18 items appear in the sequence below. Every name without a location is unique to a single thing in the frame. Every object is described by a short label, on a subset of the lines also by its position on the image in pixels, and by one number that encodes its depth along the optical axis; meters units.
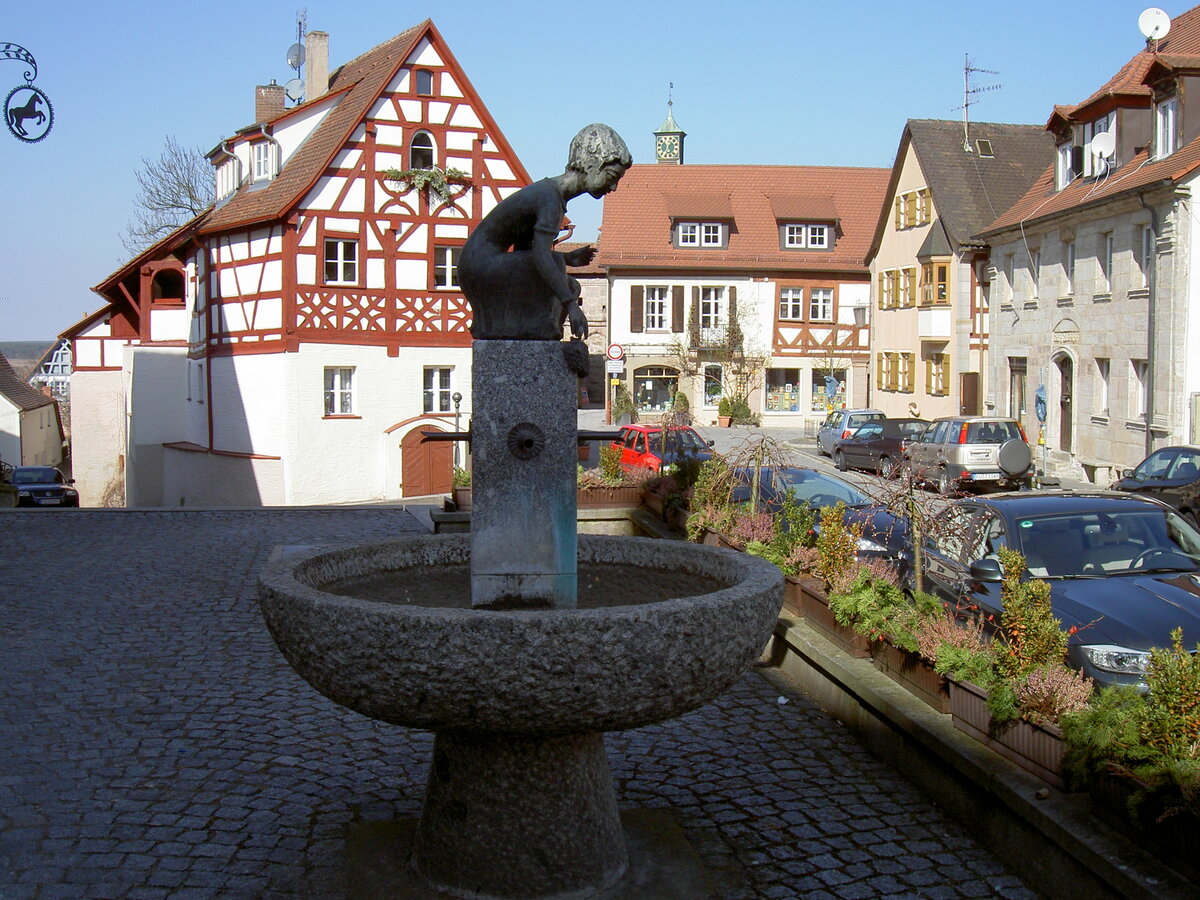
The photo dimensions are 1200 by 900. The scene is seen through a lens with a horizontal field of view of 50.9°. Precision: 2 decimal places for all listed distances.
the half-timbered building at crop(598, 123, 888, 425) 48.72
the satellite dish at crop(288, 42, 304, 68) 36.00
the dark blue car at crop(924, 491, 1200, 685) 7.09
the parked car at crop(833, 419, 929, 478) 30.95
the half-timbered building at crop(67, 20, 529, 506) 29.08
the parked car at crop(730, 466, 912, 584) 10.31
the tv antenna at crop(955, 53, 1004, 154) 41.00
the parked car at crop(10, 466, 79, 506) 34.75
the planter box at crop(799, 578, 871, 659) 7.37
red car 22.74
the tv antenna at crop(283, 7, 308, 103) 35.97
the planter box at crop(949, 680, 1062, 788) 4.99
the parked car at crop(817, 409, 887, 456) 34.62
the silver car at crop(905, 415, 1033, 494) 24.81
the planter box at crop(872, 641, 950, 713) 6.18
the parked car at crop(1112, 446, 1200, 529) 17.69
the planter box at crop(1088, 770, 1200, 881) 4.12
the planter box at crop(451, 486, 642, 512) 15.65
